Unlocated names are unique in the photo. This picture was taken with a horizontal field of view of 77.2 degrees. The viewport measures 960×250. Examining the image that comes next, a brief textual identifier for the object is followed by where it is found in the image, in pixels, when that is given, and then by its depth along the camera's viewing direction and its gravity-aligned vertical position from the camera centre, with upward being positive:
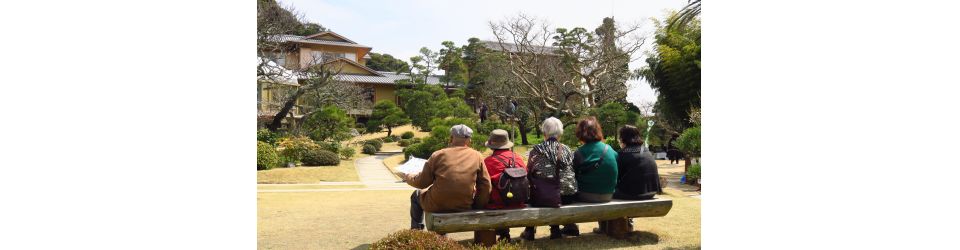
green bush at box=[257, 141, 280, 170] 10.02 -0.60
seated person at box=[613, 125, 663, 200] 3.95 -0.30
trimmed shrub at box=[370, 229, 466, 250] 2.90 -0.58
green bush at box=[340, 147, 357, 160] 13.26 -0.70
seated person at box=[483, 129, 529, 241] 3.55 -0.23
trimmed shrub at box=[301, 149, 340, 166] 11.17 -0.68
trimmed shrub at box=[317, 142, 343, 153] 12.82 -0.54
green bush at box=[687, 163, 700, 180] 8.07 -0.66
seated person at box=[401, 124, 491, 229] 3.34 -0.32
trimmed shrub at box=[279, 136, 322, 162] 11.09 -0.48
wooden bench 3.35 -0.56
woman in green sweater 3.77 -0.27
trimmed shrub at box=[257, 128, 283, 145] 12.52 -0.31
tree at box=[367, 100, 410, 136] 17.95 +0.20
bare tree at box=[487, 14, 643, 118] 15.23 +1.50
